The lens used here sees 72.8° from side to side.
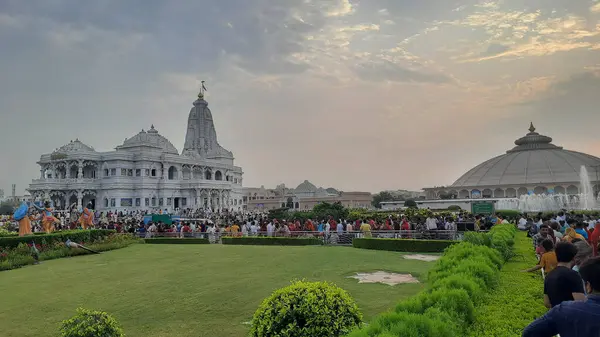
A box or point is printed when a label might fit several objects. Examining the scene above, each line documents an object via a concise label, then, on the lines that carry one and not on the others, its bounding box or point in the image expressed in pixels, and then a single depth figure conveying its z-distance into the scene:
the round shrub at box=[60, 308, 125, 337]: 5.30
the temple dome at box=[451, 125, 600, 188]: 80.12
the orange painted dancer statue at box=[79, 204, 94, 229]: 25.41
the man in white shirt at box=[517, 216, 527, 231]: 25.47
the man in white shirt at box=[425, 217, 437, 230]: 21.77
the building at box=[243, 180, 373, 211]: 95.56
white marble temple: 61.09
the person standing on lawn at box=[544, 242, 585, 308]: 4.31
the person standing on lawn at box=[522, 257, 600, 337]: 3.04
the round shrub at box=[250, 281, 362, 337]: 4.95
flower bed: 18.50
